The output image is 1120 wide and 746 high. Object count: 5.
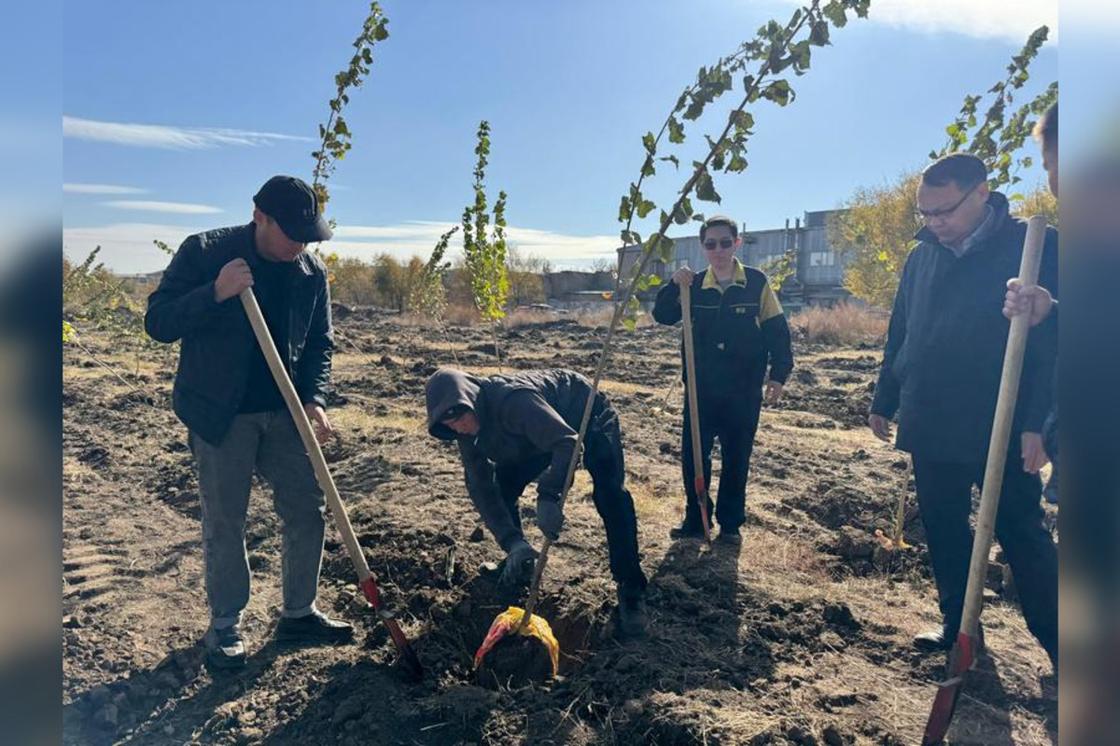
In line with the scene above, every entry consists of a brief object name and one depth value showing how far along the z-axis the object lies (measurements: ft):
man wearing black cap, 9.21
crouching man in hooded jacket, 9.63
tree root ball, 9.62
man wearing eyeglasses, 8.79
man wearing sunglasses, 14.05
